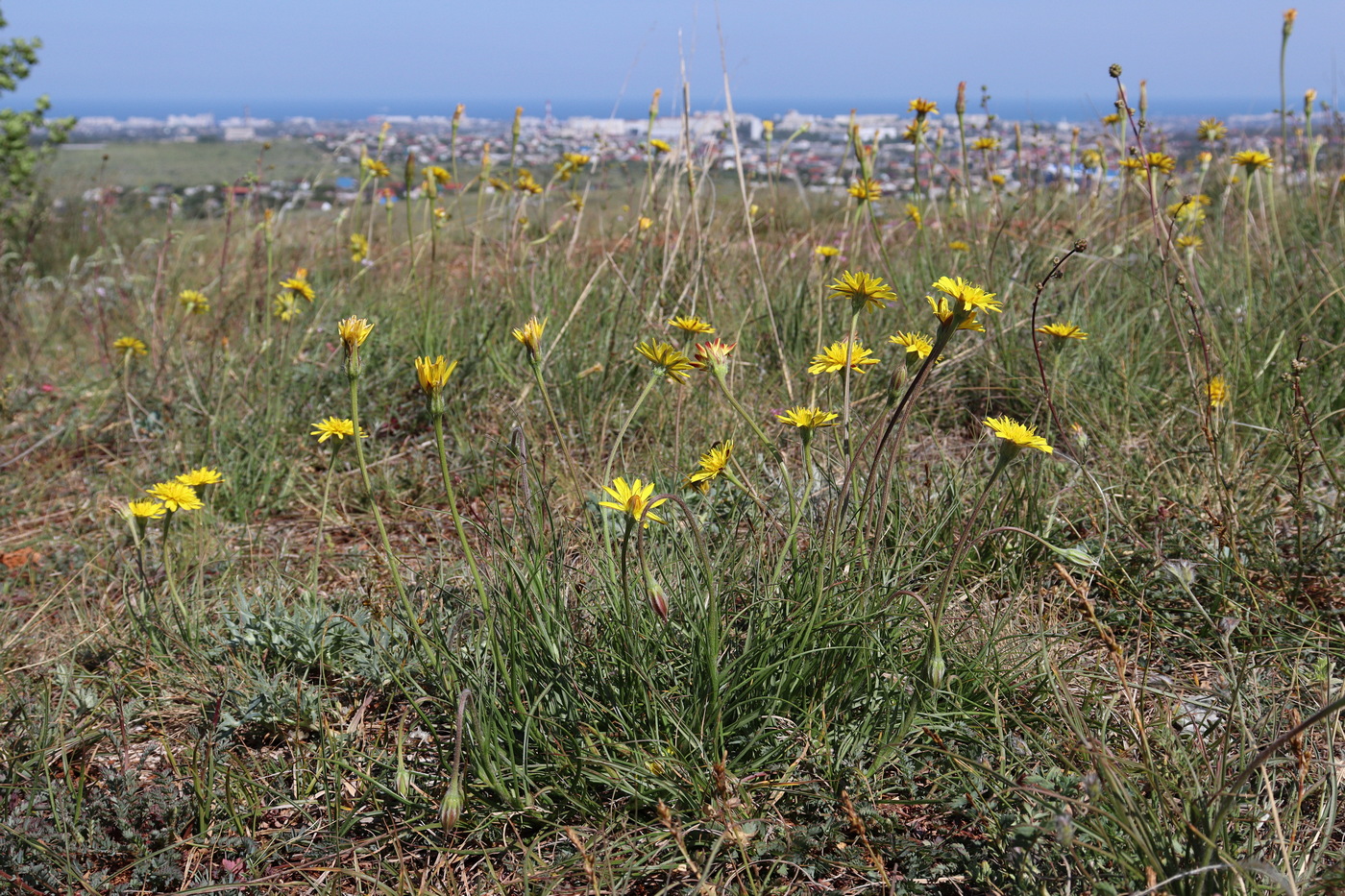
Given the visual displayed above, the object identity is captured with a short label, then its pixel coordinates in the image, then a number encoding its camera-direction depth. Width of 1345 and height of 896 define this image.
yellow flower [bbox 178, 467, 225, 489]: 1.86
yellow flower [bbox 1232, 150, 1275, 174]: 2.71
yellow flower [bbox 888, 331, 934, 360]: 1.58
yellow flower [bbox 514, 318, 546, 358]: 1.44
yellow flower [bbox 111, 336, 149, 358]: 2.85
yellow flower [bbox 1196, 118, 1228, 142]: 3.43
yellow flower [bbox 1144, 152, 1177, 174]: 2.89
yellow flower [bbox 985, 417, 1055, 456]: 1.24
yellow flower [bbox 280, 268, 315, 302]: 2.71
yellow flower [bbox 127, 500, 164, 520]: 1.75
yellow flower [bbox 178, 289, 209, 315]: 3.11
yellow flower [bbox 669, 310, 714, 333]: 1.75
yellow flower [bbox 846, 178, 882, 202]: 2.78
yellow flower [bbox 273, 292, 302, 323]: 3.16
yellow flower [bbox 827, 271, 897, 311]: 1.45
